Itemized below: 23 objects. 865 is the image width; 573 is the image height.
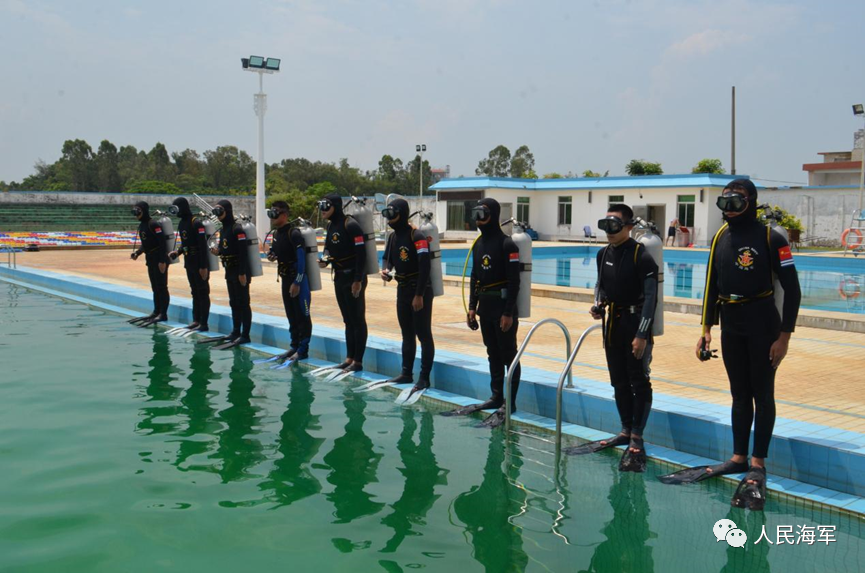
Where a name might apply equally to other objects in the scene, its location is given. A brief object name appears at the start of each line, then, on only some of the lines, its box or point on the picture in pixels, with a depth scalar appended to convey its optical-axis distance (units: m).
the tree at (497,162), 90.12
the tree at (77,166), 76.94
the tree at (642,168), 46.50
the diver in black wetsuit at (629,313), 5.17
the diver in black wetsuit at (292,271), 8.60
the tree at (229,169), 77.31
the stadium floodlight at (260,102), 31.66
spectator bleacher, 43.91
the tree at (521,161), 90.56
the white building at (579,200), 33.84
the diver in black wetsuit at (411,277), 7.11
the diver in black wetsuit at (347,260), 7.85
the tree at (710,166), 45.97
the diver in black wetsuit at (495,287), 6.21
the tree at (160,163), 77.62
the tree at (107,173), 77.25
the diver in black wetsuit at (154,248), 11.23
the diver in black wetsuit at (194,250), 10.43
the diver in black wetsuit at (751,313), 4.50
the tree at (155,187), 64.69
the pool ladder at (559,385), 5.48
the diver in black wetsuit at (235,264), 9.52
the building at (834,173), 48.53
